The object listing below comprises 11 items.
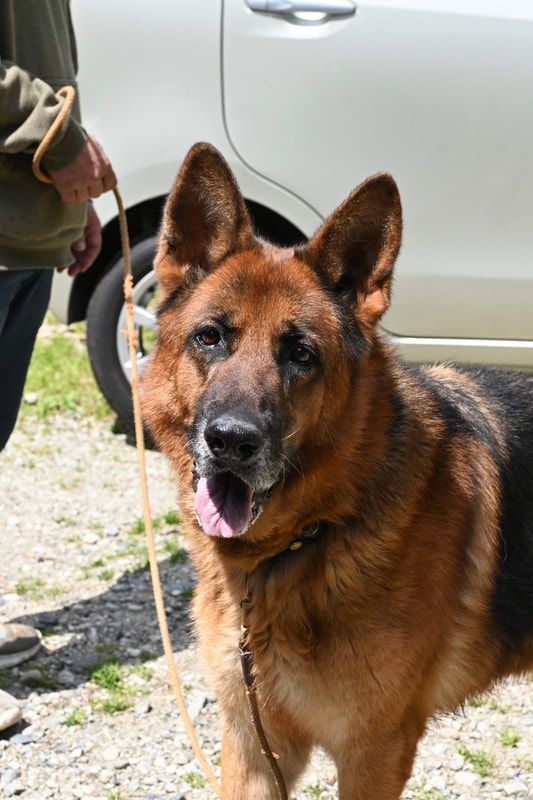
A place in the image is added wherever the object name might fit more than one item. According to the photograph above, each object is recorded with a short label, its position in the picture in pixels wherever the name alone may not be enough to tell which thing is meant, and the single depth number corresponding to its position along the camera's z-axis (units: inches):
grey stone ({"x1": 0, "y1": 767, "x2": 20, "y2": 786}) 124.9
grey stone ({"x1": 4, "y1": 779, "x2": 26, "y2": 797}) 123.2
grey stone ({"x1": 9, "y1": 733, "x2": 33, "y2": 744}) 132.1
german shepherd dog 101.7
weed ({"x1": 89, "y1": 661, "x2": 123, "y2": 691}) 143.9
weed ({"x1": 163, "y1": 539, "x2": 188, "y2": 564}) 178.4
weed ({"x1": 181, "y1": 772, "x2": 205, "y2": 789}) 127.4
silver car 178.4
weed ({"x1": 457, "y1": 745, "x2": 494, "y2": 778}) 131.6
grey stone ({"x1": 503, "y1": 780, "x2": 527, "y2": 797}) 128.3
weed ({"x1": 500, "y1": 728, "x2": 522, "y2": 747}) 137.1
